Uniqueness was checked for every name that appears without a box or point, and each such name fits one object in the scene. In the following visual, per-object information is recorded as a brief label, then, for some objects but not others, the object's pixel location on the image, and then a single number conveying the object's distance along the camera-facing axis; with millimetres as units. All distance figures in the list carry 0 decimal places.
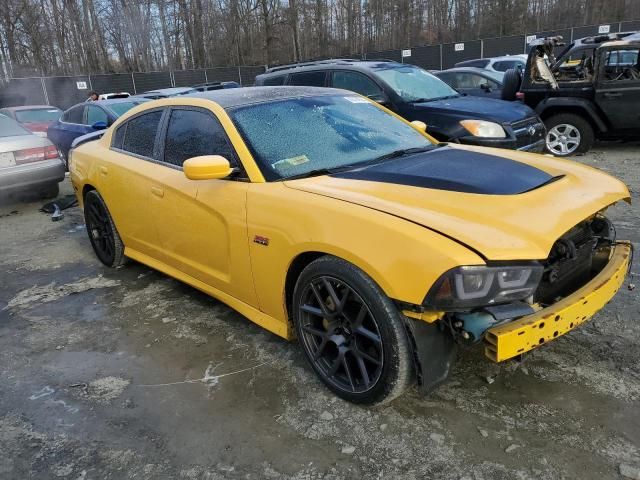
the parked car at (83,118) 9752
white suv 14488
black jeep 8023
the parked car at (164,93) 10832
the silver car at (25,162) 7219
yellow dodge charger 2197
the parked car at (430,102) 6422
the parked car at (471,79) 11914
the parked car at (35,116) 12297
